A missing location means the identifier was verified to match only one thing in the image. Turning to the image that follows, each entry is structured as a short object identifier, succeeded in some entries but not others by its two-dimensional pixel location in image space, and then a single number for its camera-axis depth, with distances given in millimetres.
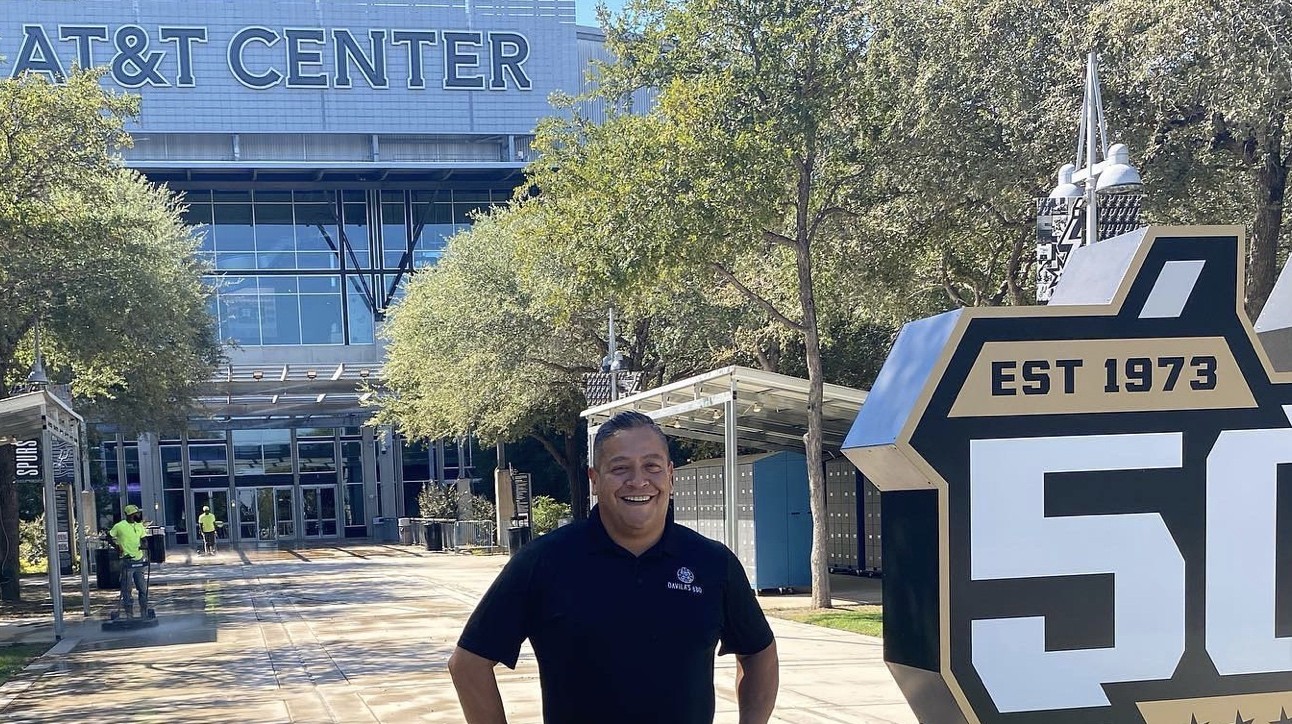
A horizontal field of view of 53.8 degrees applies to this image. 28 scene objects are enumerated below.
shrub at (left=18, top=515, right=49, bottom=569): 36844
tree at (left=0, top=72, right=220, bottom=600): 17844
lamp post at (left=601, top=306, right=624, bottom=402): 20717
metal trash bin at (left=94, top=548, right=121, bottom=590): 26500
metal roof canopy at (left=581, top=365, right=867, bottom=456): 15859
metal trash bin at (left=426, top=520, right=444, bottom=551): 38500
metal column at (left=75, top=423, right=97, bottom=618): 18672
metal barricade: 36719
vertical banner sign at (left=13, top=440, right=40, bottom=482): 23922
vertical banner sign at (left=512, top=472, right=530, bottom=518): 34594
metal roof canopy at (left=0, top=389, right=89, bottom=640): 14930
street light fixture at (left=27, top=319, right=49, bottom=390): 20016
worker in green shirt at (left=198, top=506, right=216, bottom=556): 42781
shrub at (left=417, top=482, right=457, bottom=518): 39594
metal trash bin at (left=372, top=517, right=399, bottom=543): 50438
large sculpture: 4348
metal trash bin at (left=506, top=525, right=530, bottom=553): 32062
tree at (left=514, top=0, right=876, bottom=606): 14688
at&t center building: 52281
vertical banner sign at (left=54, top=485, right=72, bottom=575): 31189
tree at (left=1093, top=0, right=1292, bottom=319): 12414
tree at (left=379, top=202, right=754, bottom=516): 26594
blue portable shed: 19453
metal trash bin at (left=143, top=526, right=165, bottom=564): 34906
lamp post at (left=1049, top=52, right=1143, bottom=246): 11203
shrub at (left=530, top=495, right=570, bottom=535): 37531
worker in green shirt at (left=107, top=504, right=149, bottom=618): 18234
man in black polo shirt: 3238
